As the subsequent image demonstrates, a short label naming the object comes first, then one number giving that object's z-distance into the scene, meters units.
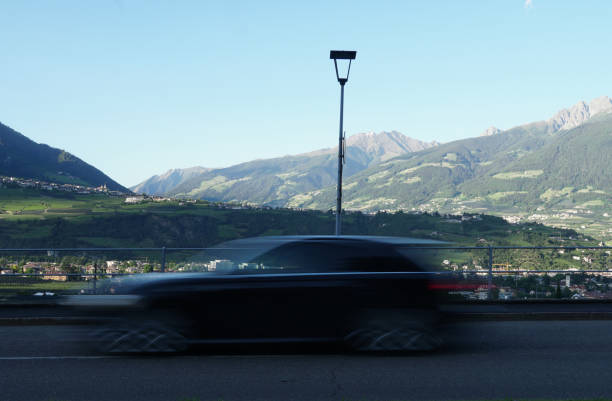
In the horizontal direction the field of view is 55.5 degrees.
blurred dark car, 7.44
